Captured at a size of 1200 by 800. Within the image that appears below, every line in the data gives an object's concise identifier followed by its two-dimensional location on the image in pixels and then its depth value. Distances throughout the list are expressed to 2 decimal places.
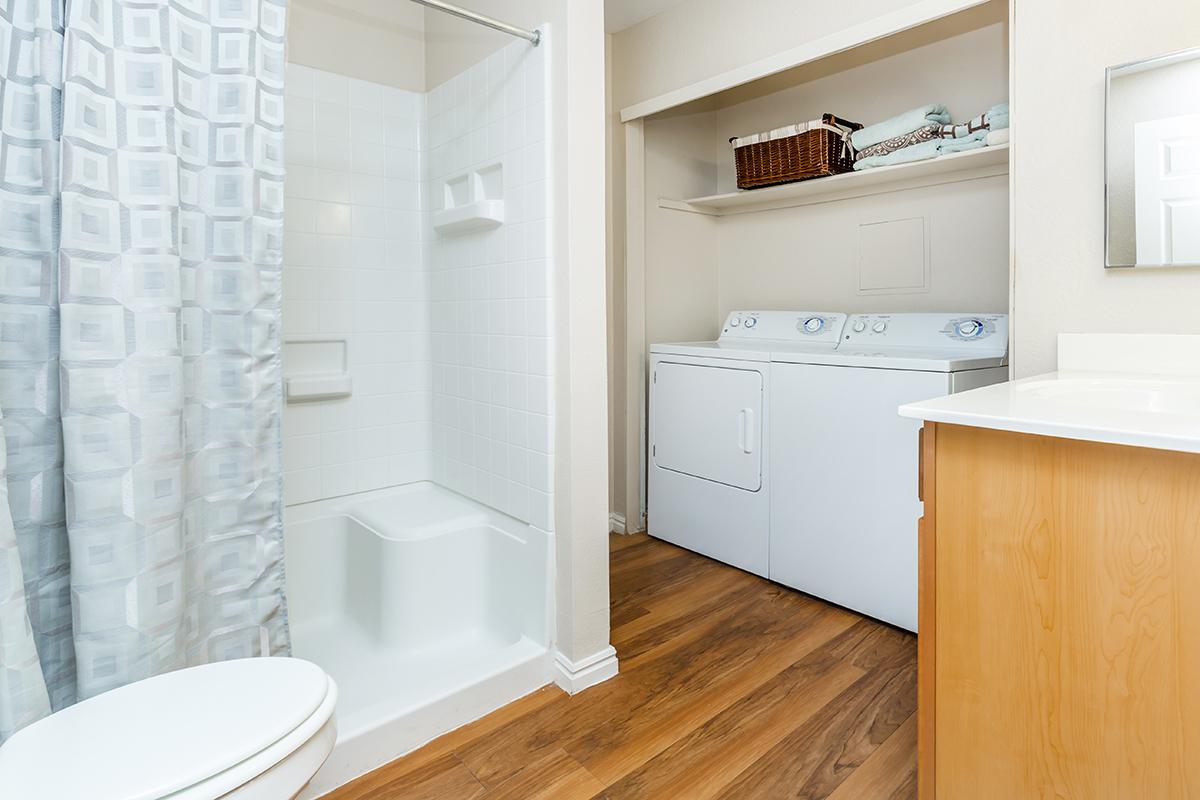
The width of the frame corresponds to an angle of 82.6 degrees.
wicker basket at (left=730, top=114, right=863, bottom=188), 2.58
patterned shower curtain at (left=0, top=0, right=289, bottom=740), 1.19
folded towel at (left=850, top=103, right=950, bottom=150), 2.38
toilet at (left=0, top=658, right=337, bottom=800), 0.90
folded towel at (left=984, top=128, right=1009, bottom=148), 2.13
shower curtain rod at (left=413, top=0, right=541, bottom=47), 1.70
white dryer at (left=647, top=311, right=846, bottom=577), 2.64
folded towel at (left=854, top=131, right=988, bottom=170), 2.24
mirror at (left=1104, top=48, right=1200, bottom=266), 1.52
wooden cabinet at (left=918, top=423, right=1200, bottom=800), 0.97
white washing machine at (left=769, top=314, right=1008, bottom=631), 2.19
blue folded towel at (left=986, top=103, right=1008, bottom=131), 2.18
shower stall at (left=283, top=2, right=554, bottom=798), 1.94
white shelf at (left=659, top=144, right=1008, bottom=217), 2.36
